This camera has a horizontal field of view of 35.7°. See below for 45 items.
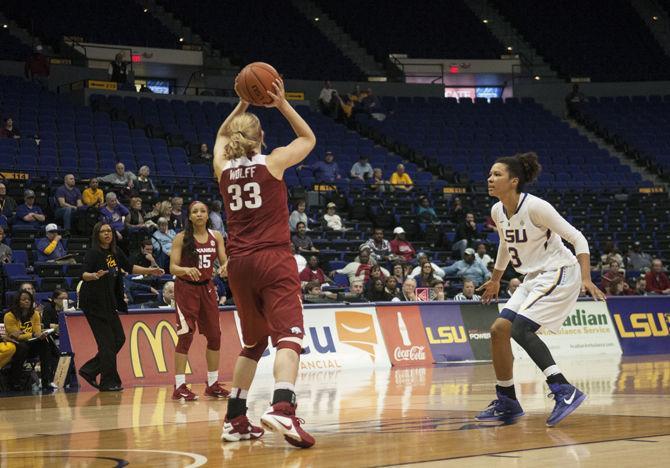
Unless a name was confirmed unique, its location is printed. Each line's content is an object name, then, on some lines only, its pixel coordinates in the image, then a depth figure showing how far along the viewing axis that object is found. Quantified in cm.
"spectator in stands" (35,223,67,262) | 1714
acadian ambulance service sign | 1766
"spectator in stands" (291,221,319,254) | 1984
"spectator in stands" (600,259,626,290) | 2062
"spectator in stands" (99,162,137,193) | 2050
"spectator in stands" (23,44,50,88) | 2867
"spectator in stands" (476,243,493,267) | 2147
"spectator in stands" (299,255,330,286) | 1856
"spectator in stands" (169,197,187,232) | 1892
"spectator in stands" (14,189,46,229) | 1827
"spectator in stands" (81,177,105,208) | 1917
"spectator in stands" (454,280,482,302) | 1764
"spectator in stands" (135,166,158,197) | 2084
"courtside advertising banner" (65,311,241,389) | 1293
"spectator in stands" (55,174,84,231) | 1877
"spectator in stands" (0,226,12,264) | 1633
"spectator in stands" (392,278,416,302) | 1745
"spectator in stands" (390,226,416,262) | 2155
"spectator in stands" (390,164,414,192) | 2597
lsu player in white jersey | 763
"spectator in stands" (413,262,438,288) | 1848
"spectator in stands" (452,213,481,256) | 2312
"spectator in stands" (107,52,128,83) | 3031
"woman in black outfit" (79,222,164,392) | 1215
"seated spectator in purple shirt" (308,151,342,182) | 2552
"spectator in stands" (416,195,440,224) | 2416
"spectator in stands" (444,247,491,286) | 2077
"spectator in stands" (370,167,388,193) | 2527
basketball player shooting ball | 634
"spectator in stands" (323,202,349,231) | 2222
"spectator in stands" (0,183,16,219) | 1805
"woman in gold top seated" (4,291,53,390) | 1280
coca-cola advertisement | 1602
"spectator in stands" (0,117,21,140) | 2273
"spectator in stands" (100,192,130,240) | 1816
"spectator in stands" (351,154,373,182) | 2617
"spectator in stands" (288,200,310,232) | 2102
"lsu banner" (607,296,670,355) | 1873
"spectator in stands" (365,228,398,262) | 2091
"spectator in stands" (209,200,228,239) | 1900
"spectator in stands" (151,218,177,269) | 1784
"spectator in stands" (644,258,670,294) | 2170
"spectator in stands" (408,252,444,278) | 1914
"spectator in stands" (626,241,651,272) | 2403
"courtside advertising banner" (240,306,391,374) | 1517
